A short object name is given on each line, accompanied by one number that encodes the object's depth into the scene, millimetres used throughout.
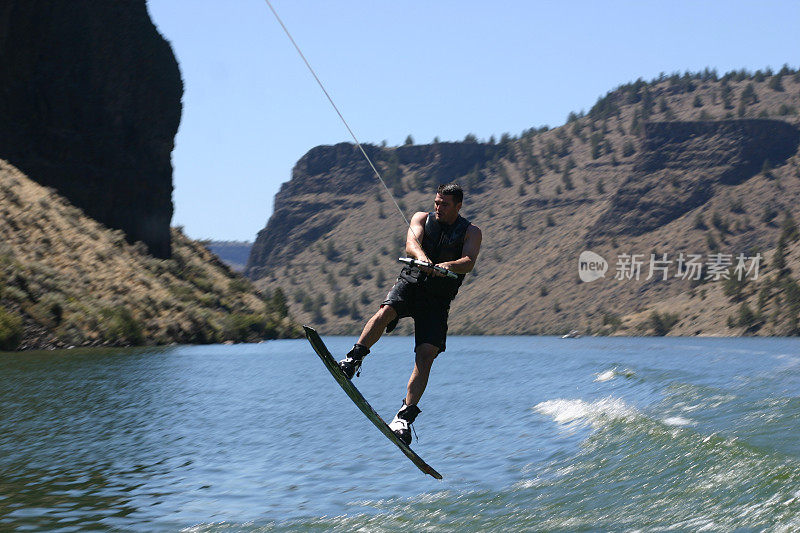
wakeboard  17670
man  17875
